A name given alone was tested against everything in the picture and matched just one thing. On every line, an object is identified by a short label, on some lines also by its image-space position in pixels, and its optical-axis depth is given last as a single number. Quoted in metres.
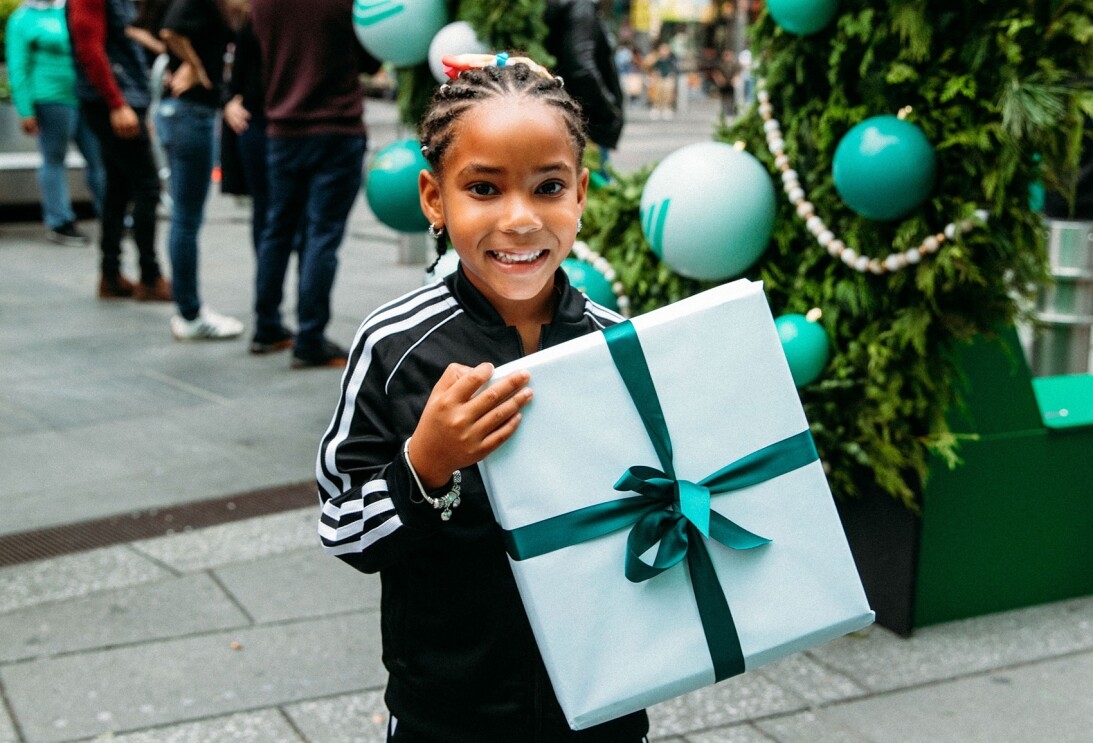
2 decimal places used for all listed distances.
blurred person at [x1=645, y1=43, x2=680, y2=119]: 30.75
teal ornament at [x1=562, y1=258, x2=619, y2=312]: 3.70
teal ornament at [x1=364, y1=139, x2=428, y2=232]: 4.37
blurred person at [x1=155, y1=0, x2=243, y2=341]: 6.62
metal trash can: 5.04
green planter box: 3.44
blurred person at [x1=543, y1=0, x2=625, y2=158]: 4.45
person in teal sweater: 8.62
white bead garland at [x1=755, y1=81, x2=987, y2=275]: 3.12
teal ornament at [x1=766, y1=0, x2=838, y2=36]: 3.24
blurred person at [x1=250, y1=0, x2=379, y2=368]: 5.67
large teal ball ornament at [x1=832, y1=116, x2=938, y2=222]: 3.06
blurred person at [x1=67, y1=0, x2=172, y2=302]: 7.13
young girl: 1.64
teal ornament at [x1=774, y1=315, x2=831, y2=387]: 3.25
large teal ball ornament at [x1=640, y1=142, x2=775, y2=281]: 3.35
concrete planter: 11.07
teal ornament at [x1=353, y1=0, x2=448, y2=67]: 4.31
